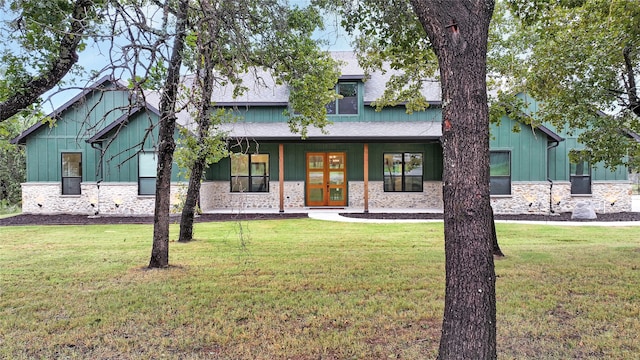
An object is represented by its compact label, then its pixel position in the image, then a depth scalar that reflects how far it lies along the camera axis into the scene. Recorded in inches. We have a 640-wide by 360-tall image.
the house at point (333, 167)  607.2
